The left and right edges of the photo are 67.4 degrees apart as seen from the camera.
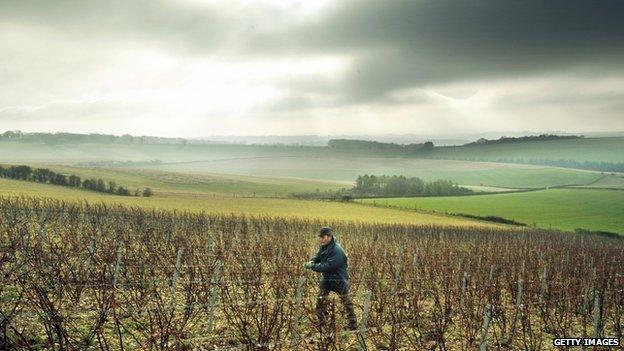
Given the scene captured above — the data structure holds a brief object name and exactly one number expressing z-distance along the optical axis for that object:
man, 8.62
